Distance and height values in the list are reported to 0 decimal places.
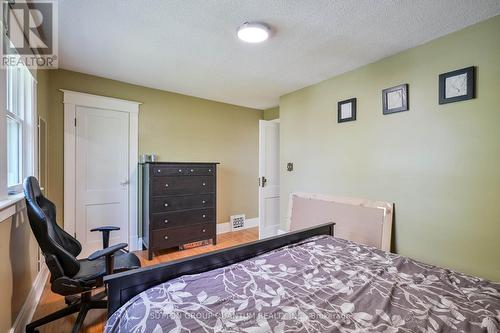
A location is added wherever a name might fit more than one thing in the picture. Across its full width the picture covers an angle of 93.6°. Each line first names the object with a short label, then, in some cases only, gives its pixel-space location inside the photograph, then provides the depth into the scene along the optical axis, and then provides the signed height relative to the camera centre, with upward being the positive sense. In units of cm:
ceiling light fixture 185 +108
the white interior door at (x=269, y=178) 379 -23
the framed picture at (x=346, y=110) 272 +65
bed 96 -65
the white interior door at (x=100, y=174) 297 -14
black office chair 153 -74
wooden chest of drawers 303 -54
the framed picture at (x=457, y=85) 187 +66
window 185 +34
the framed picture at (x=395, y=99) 227 +66
